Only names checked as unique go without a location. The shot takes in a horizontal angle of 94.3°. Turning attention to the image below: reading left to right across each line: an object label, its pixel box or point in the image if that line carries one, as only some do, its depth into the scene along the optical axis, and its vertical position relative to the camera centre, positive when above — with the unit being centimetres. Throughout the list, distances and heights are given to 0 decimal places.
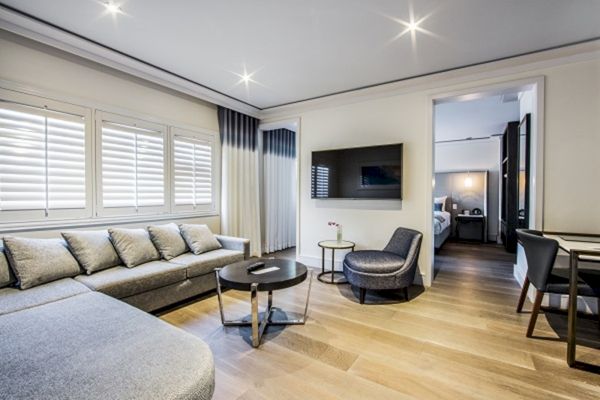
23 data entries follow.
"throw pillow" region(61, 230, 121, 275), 258 -51
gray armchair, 303 -79
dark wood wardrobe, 471 +26
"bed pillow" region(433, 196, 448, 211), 734 -10
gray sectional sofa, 111 -74
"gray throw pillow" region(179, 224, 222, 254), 338 -52
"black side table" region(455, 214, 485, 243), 687 -60
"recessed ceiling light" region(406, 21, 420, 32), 244 +152
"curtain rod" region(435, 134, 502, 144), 717 +155
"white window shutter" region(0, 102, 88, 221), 250 +33
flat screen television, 381 +35
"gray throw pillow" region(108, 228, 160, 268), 281 -53
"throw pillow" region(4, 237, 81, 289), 220 -54
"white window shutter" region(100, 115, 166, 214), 316 +34
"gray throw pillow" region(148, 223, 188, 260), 314 -52
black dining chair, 219 -67
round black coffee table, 221 -68
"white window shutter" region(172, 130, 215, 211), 390 +37
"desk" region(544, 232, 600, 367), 194 -68
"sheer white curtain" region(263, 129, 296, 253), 550 +16
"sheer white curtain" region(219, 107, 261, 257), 450 +33
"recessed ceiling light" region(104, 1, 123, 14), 221 +152
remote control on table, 258 -66
